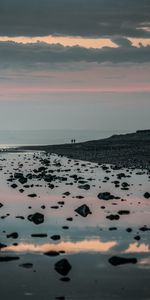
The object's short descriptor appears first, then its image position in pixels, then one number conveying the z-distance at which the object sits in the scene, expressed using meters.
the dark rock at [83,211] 28.96
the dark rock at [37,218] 26.69
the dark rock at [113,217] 27.62
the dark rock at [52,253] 19.91
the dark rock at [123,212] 28.97
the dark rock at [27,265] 18.36
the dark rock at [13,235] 23.14
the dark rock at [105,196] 34.84
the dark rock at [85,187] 40.97
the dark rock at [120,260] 18.83
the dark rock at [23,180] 47.08
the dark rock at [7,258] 19.22
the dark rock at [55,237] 22.68
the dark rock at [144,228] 24.39
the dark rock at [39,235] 23.12
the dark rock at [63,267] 17.86
